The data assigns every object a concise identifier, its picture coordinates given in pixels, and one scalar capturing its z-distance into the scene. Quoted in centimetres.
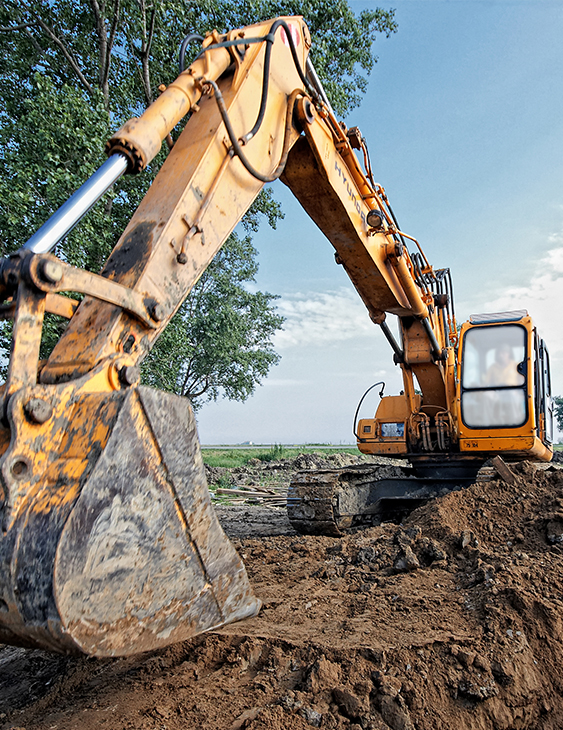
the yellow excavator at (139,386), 187
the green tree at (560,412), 5669
